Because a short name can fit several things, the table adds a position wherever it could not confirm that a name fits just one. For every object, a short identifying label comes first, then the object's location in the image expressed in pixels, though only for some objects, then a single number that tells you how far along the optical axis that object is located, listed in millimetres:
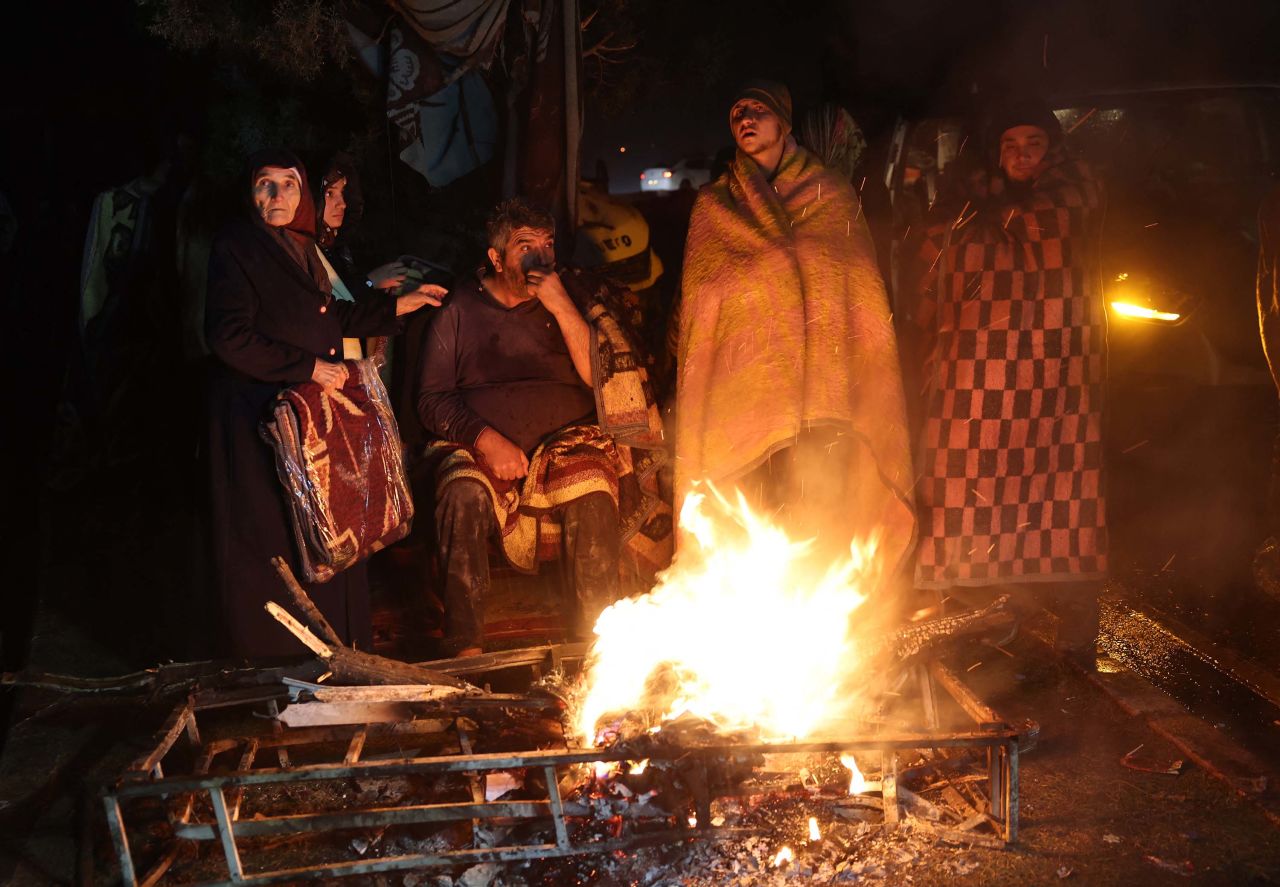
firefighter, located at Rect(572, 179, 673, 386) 6633
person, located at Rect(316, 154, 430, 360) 4453
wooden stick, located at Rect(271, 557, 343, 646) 3406
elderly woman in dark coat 3988
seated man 4395
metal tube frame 2725
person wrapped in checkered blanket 4281
